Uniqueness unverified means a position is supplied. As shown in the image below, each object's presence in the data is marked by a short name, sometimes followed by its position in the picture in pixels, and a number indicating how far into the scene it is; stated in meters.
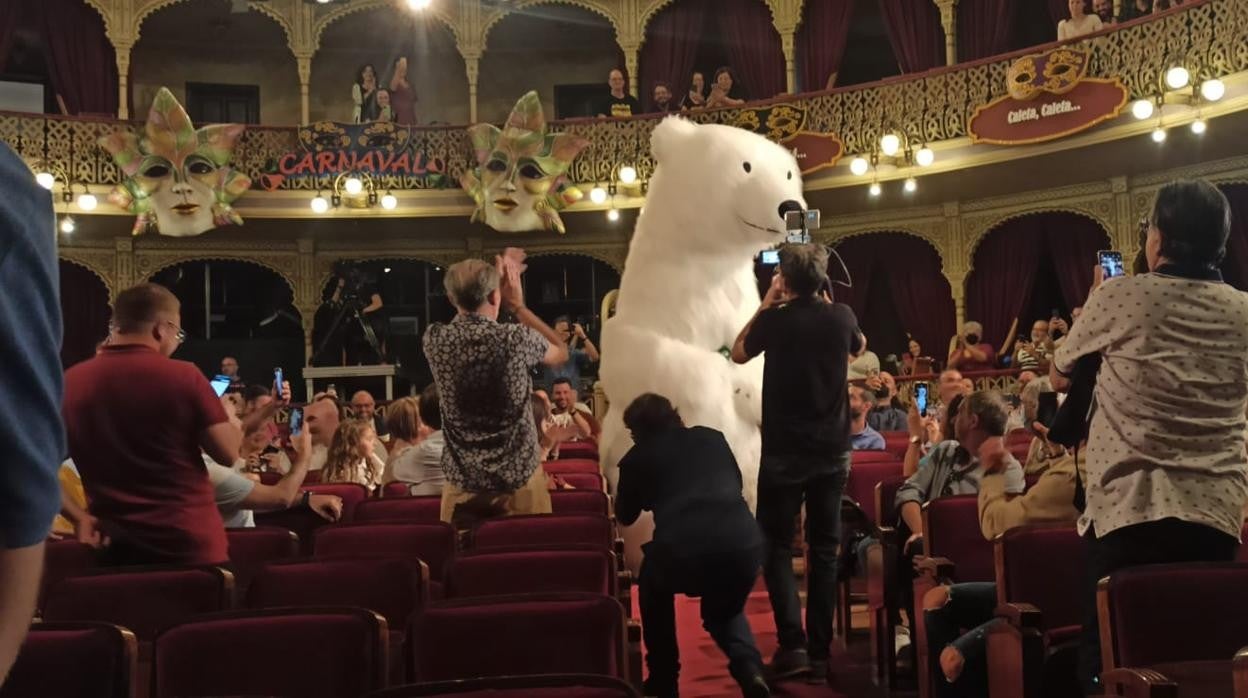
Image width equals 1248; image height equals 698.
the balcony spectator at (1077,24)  11.43
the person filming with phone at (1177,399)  2.28
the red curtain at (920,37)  13.93
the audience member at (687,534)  3.31
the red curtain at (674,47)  15.64
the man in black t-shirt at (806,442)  3.78
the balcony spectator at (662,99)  14.48
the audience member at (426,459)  4.54
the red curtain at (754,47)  15.18
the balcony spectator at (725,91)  13.68
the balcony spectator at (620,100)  14.10
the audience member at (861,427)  5.98
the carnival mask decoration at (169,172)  13.05
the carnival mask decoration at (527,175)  13.49
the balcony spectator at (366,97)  15.27
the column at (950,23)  13.52
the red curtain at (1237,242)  11.39
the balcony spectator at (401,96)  15.41
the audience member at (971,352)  11.48
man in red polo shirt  2.74
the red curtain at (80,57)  14.87
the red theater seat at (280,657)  2.08
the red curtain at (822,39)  14.61
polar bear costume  4.98
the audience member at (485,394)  3.64
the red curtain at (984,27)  13.31
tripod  15.00
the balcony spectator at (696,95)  14.54
